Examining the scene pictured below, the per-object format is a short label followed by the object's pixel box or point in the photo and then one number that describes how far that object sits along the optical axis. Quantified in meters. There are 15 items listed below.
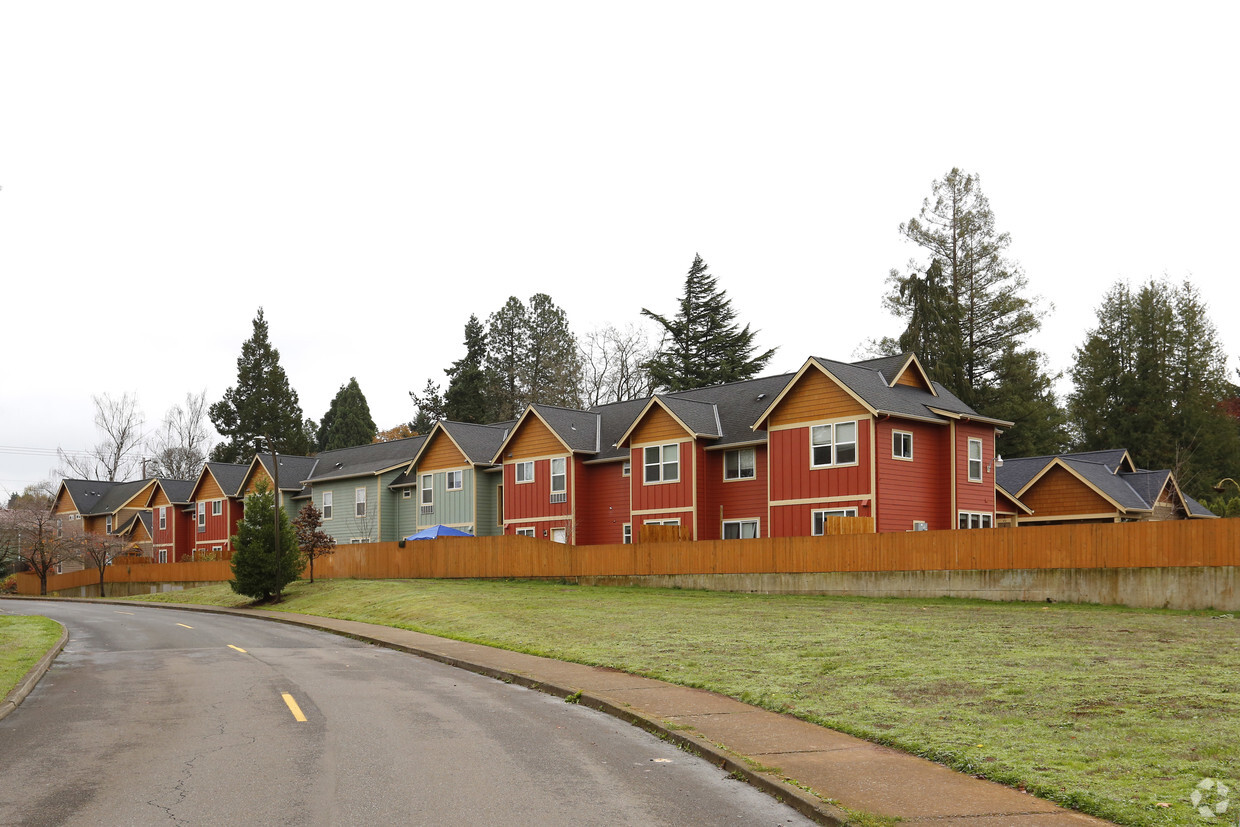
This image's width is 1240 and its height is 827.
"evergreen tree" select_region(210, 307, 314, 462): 92.06
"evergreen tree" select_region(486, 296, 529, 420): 92.06
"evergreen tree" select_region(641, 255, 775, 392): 71.19
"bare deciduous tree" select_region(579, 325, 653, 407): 79.69
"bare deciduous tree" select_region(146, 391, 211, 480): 104.25
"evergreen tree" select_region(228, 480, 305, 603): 40.94
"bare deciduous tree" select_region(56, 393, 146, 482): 100.00
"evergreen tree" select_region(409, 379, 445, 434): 95.31
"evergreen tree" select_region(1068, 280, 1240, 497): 66.12
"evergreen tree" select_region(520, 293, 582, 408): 79.31
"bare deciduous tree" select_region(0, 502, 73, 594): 70.12
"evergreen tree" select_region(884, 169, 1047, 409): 61.94
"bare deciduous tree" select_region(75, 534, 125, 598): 68.31
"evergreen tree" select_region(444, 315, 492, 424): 87.56
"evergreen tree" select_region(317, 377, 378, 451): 97.19
